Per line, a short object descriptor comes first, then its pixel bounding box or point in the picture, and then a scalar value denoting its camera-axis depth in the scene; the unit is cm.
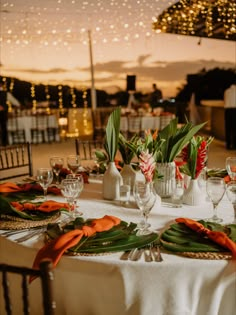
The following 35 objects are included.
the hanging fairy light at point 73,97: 1178
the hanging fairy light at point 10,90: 1048
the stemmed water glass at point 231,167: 222
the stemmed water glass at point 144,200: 164
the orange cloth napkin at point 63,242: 144
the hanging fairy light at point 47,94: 1168
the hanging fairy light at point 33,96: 1117
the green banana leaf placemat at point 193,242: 143
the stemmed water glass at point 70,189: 182
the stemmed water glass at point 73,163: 249
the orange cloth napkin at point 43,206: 191
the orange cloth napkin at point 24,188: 227
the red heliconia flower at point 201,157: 192
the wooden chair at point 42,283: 102
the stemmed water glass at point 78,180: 187
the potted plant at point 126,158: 219
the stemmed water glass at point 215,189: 172
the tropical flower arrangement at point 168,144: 203
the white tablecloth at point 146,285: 138
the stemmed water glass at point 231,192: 167
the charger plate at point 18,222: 175
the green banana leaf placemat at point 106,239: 148
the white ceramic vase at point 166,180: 208
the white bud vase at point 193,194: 202
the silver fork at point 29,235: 163
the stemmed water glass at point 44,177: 209
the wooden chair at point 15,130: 941
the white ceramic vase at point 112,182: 214
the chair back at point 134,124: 838
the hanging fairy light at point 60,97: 1170
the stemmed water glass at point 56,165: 250
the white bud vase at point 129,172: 219
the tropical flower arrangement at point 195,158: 194
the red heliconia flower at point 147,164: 180
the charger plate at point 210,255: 142
